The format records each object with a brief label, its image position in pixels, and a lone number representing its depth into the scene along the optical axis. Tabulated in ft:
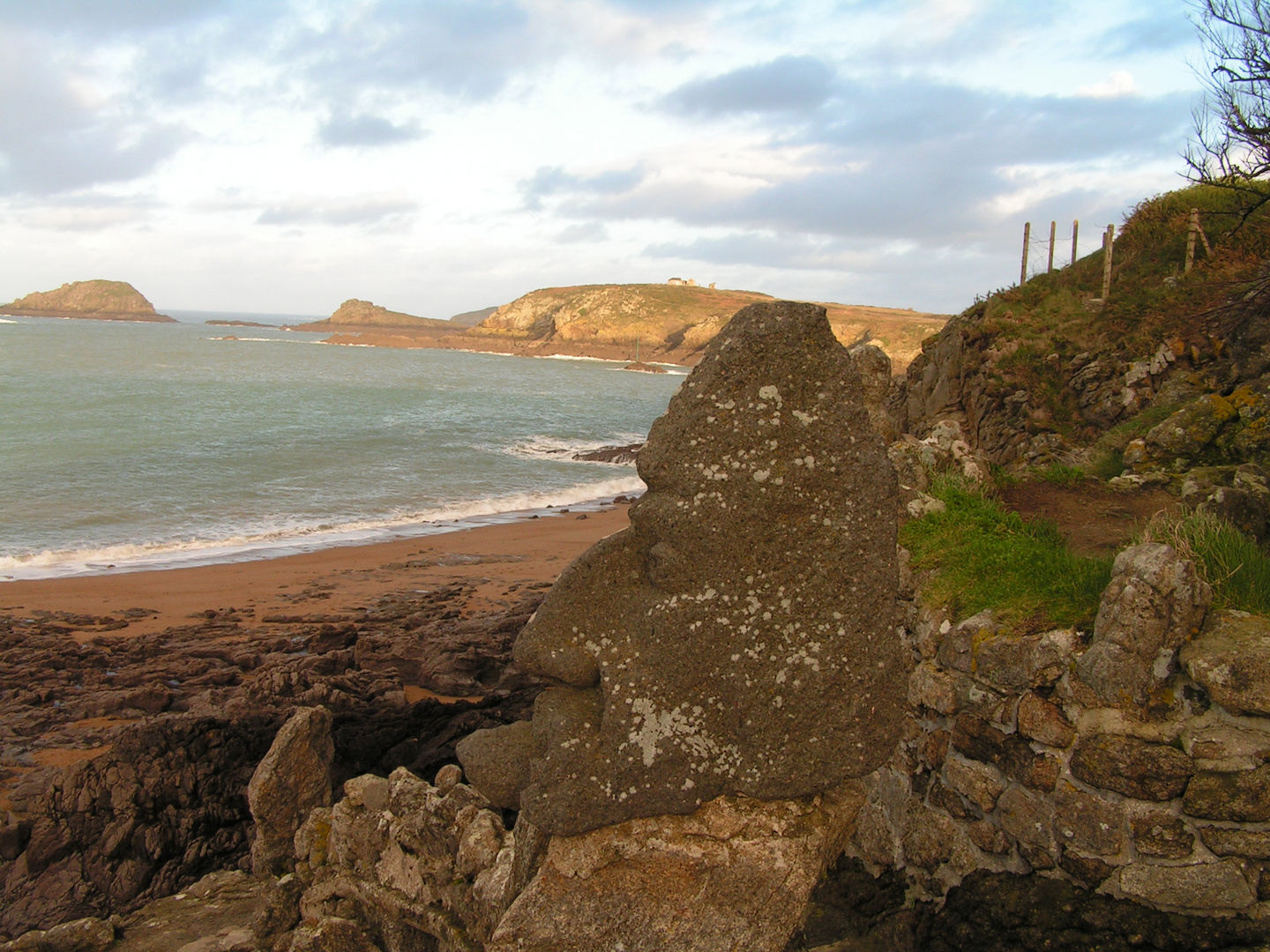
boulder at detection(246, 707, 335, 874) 17.06
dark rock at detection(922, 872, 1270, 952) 12.00
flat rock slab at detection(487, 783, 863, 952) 11.99
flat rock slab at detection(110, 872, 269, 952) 15.58
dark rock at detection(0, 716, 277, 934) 18.10
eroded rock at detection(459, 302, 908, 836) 12.27
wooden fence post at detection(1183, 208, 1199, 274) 48.03
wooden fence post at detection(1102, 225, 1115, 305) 55.08
